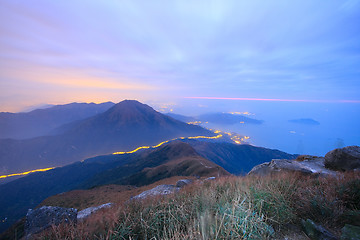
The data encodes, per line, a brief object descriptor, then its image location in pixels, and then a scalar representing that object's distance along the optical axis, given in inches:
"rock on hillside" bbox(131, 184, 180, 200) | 504.3
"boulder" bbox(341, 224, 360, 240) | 81.9
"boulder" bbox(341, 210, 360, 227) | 103.3
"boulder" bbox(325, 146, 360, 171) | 366.0
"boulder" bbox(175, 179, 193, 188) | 516.7
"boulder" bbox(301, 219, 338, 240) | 88.3
